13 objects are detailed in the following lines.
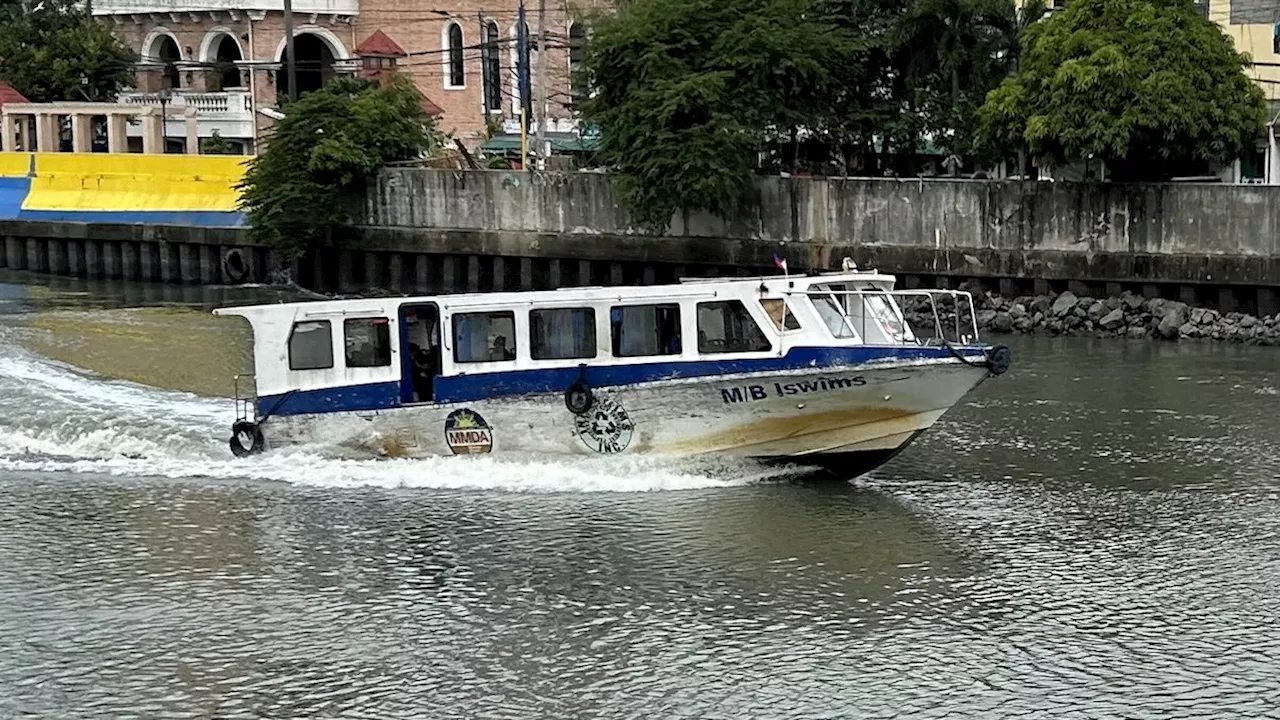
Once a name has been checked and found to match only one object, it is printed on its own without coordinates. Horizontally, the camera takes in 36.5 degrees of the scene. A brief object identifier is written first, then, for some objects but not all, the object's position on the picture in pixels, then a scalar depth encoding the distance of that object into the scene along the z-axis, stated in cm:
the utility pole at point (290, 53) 5800
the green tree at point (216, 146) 6644
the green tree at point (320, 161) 5125
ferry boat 2533
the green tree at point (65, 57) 7094
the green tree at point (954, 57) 4706
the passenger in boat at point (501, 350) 2669
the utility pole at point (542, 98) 5456
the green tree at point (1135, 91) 4059
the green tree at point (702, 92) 4472
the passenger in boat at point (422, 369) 2709
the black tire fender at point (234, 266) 5484
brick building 6981
